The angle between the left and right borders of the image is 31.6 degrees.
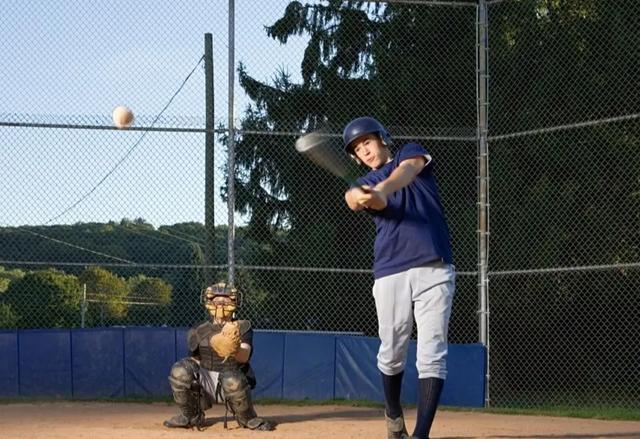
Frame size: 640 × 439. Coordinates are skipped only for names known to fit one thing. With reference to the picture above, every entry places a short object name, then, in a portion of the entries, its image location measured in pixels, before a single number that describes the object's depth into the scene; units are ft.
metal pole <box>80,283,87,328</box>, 44.34
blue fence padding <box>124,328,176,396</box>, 36.70
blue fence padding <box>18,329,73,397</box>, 36.04
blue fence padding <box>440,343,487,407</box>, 37.11
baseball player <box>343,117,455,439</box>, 19.93
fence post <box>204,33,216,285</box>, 37.81
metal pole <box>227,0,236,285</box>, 36.91
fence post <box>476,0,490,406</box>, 37.70
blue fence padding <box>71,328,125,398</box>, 36.40
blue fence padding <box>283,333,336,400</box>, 36.91
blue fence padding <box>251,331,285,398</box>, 36.88
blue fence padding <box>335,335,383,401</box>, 37.17
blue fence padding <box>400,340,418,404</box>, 36.83
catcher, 26.55
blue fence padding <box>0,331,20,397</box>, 35.91
